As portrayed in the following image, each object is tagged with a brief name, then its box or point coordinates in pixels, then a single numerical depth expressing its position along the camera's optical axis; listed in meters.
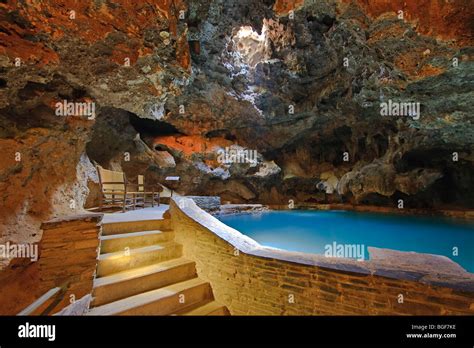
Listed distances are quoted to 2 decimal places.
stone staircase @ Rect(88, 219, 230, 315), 2.84
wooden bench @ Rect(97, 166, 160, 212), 6.53
